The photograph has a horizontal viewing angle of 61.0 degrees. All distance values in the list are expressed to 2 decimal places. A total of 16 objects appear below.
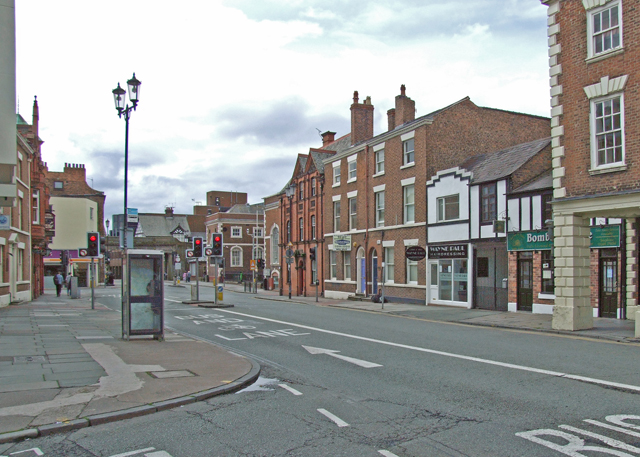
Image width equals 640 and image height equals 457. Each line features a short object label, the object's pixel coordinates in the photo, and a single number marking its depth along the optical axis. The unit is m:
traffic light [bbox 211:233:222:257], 26.60
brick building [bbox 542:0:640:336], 15.18
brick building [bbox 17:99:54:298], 34.53
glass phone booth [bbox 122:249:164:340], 14.05
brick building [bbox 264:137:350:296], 42.53
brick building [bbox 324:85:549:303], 29.86
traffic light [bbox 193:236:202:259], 29.14
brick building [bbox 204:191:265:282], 77.69
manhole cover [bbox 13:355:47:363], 10.81
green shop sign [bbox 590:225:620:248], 18.86
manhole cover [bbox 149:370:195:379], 9.47
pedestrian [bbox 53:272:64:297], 41.71
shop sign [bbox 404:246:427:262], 25.33
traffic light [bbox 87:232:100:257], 24.62
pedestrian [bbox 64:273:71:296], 42.06
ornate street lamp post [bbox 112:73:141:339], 19.33
